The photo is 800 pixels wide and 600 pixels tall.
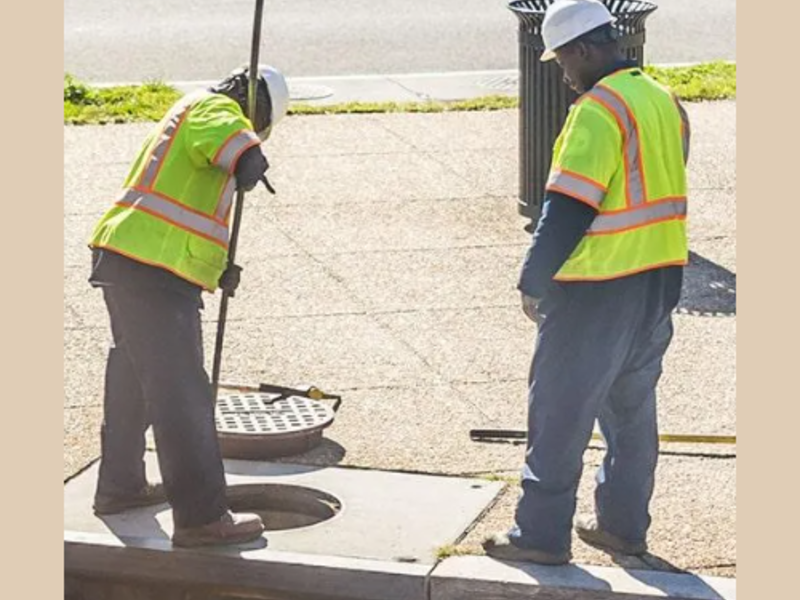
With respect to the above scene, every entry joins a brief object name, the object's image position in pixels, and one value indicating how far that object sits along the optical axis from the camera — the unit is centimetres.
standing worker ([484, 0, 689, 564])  1392
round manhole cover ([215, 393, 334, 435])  1703
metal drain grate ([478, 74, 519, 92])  3103
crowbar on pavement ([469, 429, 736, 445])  1672
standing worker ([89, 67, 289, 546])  1479
